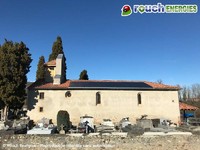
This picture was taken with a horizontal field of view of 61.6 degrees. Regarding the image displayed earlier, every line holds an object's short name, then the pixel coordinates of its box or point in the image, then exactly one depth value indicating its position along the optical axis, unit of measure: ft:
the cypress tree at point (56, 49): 103.92
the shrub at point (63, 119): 58.70
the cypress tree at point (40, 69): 106.55
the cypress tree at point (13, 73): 67.67
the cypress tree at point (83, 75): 113.23
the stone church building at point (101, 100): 72.87
